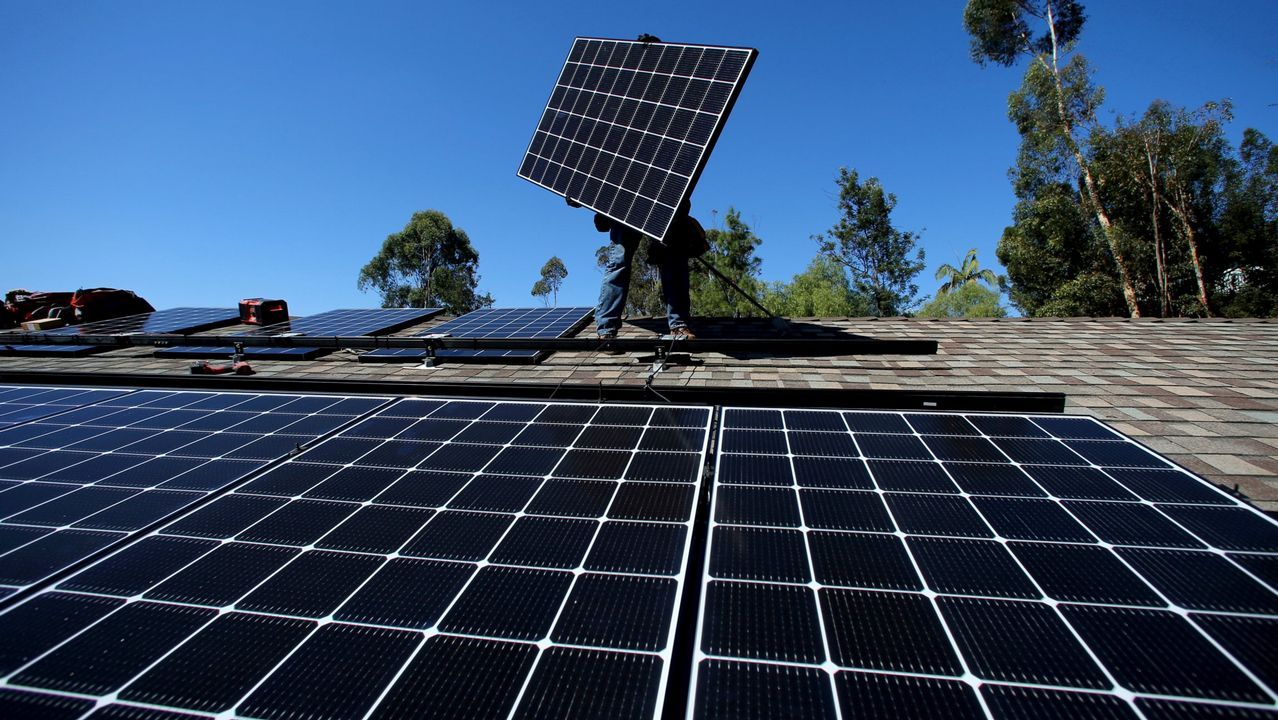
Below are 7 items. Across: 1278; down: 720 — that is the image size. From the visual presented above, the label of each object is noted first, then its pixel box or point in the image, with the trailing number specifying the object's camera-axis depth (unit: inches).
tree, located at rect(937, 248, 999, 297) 3061.0
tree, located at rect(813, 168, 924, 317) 2092.8
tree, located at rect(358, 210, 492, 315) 2442.2
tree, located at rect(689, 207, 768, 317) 2390.5
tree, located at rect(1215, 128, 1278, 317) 1461.6
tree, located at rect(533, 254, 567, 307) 3558.1
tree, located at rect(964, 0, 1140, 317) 1568.7
